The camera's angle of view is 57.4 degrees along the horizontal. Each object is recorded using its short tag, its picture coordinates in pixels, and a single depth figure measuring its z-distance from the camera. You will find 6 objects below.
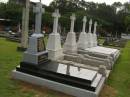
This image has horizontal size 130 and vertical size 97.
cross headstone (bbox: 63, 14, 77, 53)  7.52
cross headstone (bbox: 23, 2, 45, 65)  4.61
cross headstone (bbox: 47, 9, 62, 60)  6.09
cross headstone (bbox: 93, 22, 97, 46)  10.58
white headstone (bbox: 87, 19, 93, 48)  9.45
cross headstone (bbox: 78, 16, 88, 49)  8.58
